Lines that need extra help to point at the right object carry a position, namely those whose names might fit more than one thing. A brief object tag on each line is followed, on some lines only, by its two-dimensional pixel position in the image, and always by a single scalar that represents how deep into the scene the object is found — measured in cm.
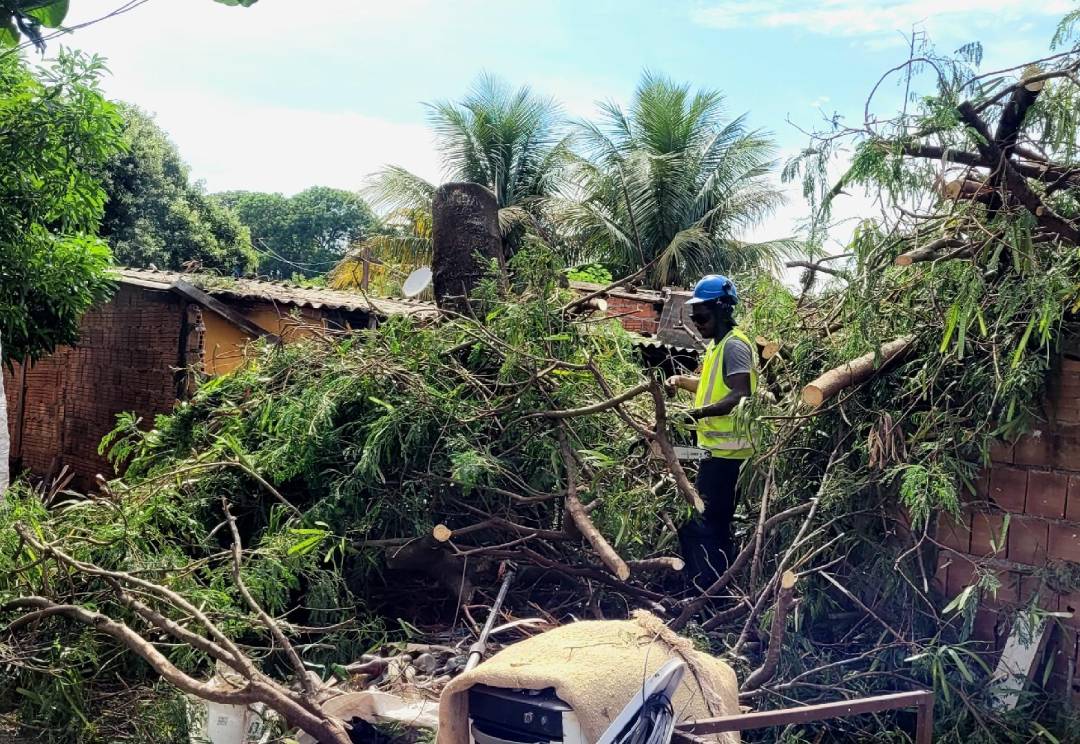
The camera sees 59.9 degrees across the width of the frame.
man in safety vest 469
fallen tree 381
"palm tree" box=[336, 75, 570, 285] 2184
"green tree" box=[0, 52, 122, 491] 741
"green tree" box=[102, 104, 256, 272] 1978
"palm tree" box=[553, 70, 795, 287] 2011
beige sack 267
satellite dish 616
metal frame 266
